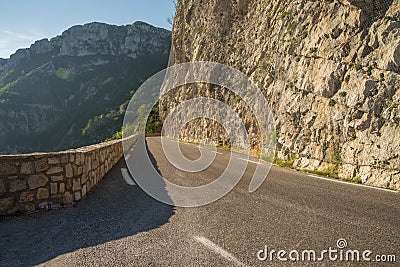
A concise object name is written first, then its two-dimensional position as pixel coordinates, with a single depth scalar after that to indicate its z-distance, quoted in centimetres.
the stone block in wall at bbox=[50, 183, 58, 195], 494
